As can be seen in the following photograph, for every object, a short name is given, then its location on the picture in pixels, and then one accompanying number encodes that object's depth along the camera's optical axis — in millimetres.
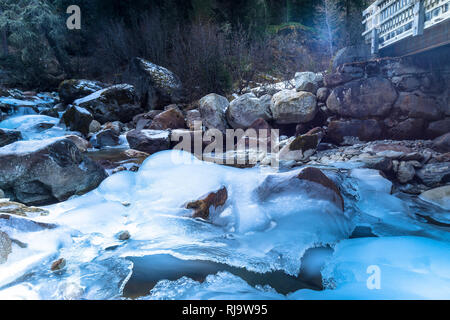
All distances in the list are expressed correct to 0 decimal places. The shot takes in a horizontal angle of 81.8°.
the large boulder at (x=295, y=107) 5234
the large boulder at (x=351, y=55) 5699
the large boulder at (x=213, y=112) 5711
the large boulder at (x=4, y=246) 1653
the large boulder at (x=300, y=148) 4270
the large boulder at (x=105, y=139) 5836
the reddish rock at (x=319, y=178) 2568
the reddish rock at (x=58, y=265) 1682
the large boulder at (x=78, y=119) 6406
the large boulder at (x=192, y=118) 5993
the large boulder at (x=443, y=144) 3976
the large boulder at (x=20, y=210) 2158
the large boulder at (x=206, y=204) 2451
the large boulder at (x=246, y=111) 5480
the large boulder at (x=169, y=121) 5832
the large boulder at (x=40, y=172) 2730
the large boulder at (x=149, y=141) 4750
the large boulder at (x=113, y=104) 7207
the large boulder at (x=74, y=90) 8477
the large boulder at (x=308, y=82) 5410
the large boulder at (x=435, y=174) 3230
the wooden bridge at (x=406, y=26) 3791
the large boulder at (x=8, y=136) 4867
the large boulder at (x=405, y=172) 3330
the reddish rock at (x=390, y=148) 4076
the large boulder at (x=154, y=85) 7664
